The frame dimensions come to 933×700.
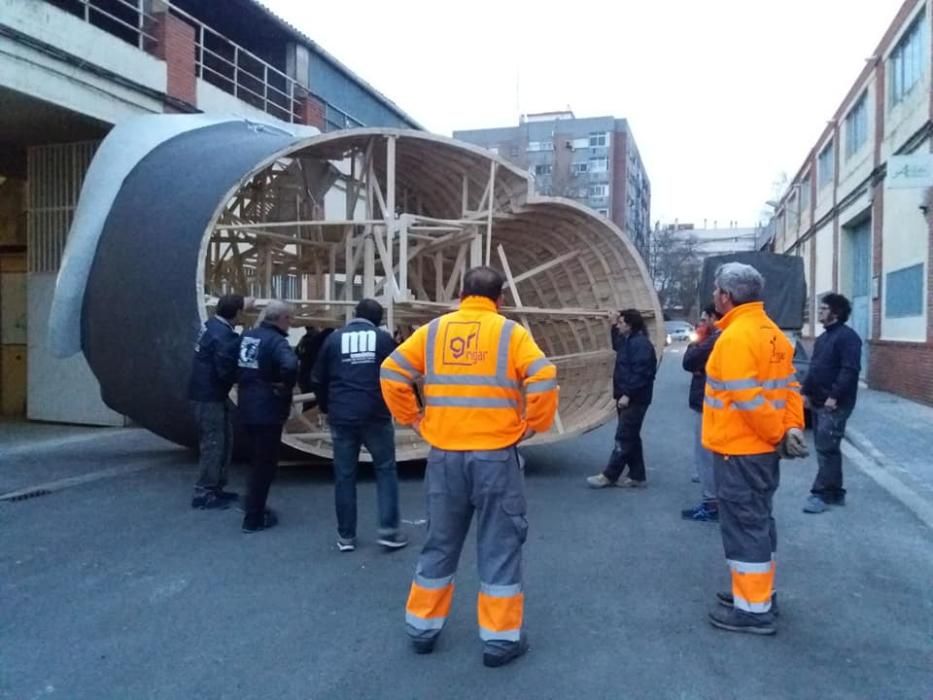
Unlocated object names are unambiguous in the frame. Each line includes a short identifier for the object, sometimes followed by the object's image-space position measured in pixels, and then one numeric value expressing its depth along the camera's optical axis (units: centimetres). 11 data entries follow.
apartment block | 7088
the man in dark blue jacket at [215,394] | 655
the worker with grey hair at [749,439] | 420
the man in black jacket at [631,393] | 764
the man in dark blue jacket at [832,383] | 677
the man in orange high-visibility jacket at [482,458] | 382
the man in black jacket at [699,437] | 648
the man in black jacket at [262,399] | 604
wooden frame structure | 881
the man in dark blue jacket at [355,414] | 559
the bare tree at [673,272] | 5947
